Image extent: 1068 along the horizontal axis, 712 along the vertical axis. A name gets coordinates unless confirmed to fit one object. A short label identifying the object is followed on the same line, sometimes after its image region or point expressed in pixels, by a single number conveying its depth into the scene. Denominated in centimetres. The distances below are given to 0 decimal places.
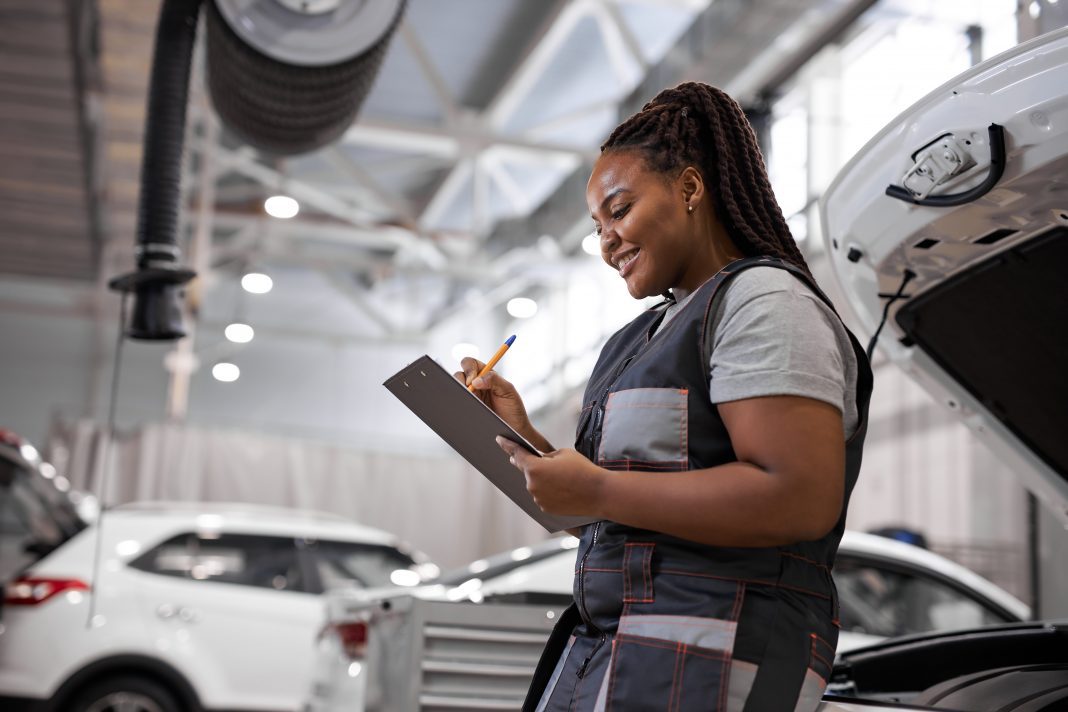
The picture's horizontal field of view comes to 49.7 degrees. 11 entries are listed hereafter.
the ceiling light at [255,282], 1158
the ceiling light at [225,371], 1647
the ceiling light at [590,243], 1090
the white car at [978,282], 178
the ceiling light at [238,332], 1295
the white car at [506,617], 334
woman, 134
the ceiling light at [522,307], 1271
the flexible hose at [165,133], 430
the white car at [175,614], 592
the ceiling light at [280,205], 1012
